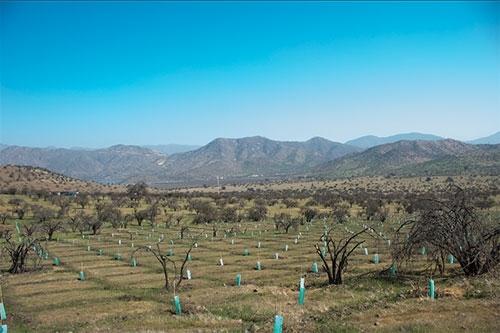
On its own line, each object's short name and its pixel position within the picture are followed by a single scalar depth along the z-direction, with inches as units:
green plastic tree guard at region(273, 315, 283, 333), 493.4
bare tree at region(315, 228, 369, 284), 952.9
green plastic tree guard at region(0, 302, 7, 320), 788.4
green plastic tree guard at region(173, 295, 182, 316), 780.6
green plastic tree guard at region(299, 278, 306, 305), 767.7
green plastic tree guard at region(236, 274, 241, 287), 1072.8
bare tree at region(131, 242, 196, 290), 1042.0
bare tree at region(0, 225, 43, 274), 1382.9
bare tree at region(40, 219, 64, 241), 2287.8
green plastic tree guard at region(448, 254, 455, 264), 1200.0
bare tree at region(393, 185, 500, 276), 903.1
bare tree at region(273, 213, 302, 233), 2520.7
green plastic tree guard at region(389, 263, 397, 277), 992.8
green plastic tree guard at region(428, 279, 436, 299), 716.0
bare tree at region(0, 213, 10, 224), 2835.6
